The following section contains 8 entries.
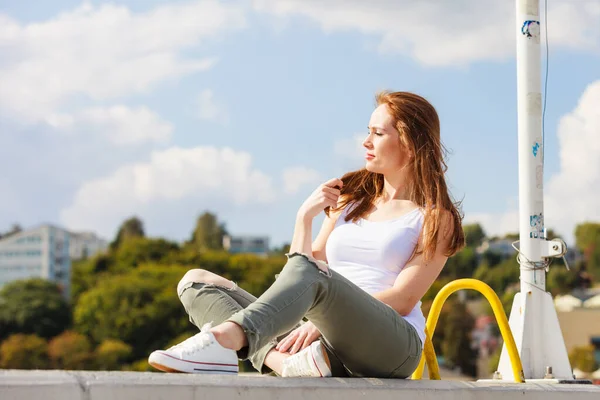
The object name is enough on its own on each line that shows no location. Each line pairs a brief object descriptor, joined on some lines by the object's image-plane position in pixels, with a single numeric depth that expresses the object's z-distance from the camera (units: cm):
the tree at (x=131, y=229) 11106
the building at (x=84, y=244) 13444
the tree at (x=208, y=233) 10688
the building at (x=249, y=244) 13300
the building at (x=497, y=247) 10419
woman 374
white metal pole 557
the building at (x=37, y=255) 11275
